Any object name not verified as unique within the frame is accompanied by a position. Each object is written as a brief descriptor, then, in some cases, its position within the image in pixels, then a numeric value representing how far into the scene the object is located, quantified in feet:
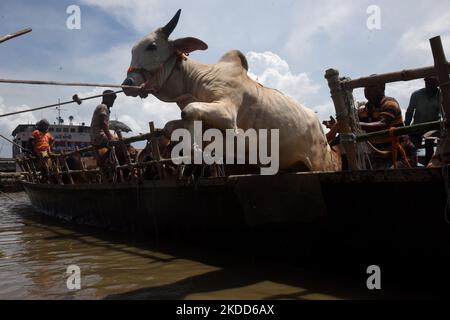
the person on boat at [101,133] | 27.27
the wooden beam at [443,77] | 10.69
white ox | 15.17
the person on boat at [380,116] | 17.25
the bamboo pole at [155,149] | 20.97
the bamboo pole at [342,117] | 12.63
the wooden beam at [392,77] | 11.50
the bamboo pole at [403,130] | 10.63
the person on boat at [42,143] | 38.88
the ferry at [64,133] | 112.88
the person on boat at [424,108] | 19.41
